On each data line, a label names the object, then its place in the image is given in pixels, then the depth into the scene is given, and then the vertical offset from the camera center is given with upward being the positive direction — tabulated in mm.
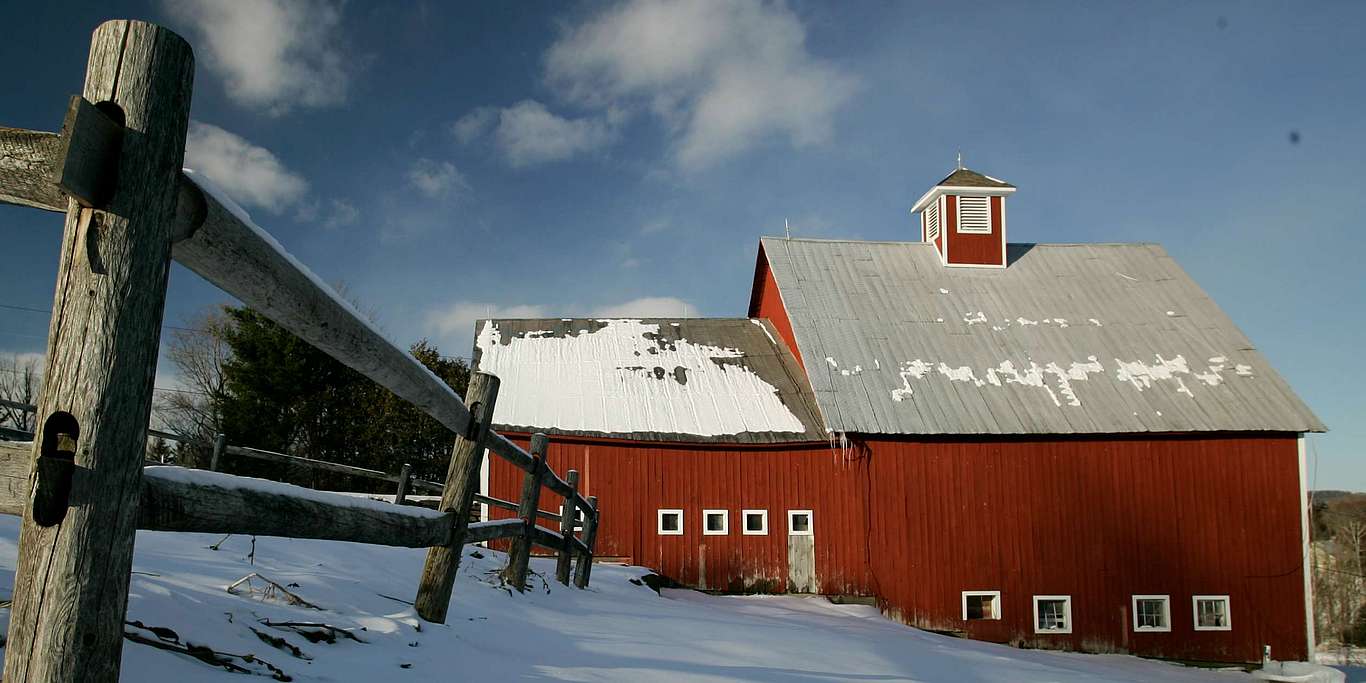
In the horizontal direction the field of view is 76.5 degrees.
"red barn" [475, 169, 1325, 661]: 15508 +121
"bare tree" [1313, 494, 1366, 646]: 34062 -2743
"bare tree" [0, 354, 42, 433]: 25464 +2164
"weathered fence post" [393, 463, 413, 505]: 11617 -142
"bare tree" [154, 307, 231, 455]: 32094 +3200
